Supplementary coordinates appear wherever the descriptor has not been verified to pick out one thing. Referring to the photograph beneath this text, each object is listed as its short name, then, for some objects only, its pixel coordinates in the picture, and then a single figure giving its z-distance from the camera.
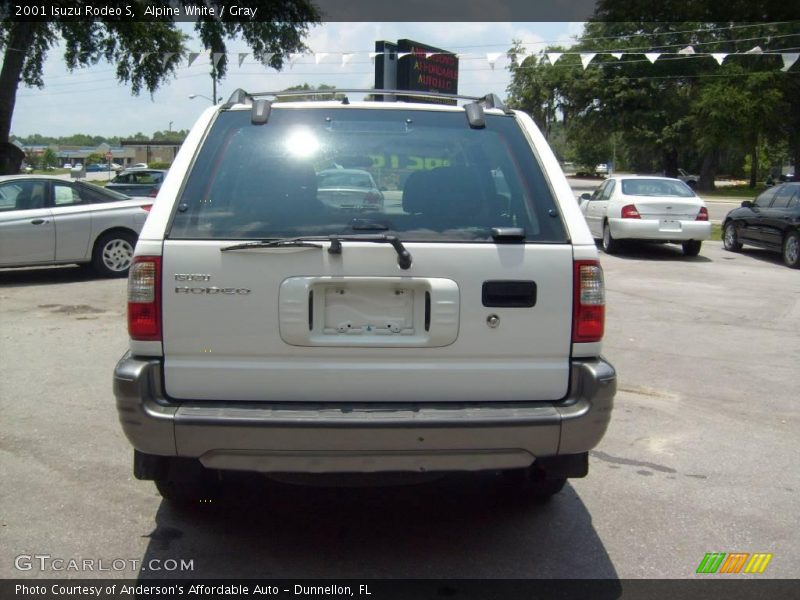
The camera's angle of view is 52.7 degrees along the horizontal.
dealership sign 15.89
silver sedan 10.41
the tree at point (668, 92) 45.12
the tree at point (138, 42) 23.28
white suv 3.05
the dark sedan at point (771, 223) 13.62
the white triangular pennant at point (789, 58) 17.77
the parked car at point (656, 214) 14.46
